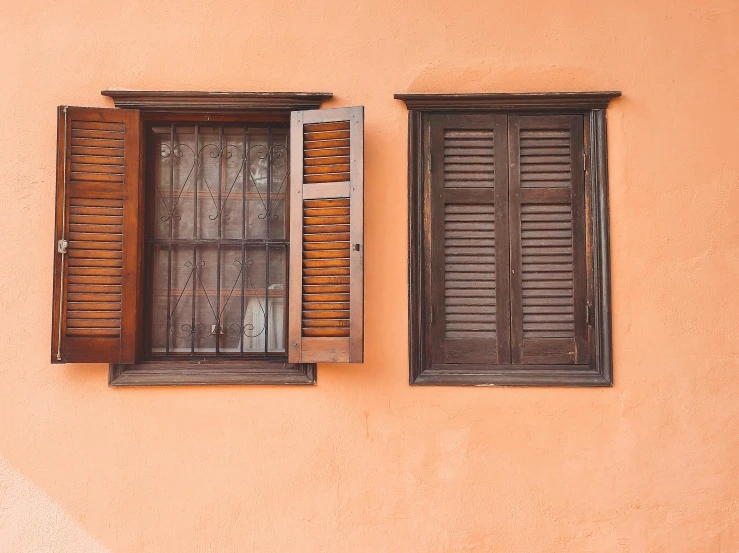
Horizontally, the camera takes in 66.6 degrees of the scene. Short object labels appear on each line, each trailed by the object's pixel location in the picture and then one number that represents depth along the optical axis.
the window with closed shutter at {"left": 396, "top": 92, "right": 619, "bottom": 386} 2.82
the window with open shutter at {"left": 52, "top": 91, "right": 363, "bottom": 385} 2.68
